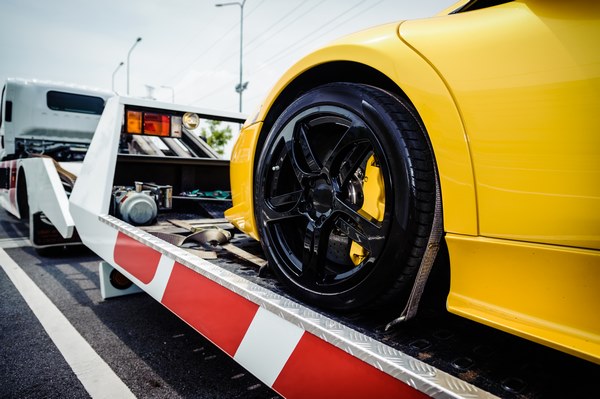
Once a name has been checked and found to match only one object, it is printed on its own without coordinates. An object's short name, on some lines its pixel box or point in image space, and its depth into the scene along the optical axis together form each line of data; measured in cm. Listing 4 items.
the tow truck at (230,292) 93
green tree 2616
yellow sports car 78
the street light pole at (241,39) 1705
